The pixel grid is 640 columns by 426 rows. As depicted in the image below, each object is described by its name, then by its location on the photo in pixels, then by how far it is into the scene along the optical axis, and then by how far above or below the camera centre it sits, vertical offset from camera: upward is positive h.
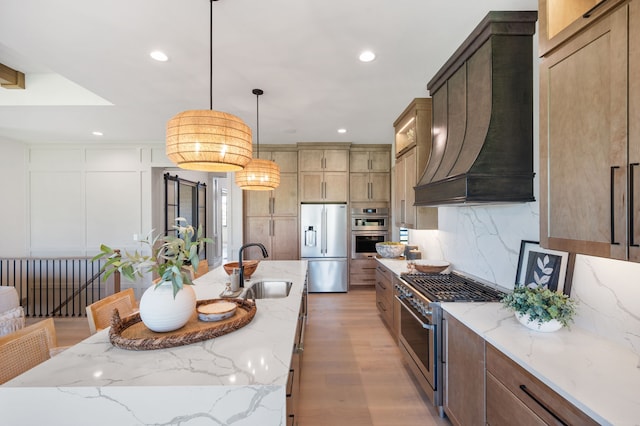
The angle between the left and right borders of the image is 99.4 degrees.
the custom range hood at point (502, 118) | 1.78 +0.64
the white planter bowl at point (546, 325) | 1.39 -0.59
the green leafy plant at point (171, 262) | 1.26 -0.23
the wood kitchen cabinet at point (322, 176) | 5.12 +0.70
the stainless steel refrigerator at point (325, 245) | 5.05 -0.59
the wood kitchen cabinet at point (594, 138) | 0.99 +0.31
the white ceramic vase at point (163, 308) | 1.28 -0.45
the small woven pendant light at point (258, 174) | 2.96 +0.43
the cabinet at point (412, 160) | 2.97 +0.63
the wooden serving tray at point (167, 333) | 1.19 -0.57
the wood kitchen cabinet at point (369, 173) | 5.25 +0.78
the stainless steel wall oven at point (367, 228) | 5.20 -0.29
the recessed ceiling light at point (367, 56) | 2.24 +1.33
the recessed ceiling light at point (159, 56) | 2.21 +1.32
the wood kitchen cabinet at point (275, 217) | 5.16 -0.07
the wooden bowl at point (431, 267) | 2.79 -0.56
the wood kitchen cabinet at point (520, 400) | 0.97 -0.76
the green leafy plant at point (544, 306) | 1.37 -0.48
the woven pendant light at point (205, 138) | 1.48 +0.42
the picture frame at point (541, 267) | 1.62 -0.35
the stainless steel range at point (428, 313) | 1.94 -0.80
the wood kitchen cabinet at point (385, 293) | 3.19 -1.02
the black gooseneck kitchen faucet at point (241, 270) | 2.16 -0.46
